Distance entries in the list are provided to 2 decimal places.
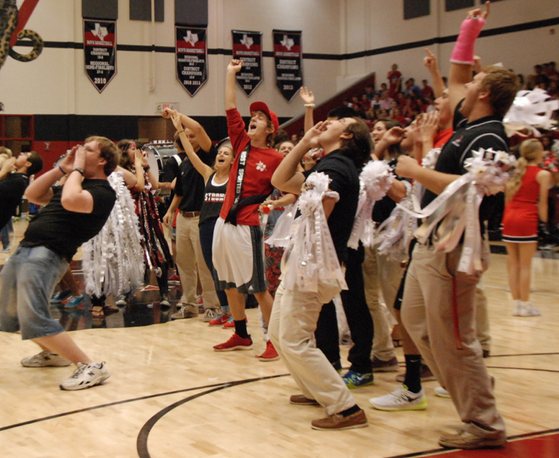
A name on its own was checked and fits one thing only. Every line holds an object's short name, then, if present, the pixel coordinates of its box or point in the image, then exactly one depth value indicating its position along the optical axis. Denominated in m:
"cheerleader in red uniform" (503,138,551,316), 6.52
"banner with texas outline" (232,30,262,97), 19.69
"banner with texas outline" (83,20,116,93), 18.27
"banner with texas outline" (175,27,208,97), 19.04
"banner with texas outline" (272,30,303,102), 20.28
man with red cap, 4.93
